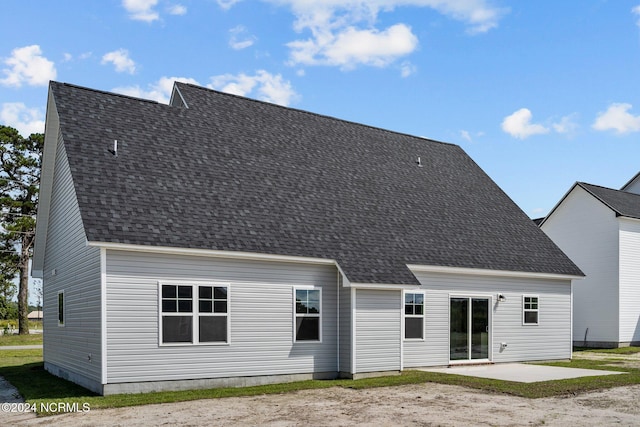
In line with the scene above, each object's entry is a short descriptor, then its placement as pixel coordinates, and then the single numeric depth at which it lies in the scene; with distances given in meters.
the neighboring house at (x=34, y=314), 107.67
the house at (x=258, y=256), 13.84
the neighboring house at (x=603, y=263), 27.47
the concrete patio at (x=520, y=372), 16.12
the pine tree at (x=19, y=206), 43.19
